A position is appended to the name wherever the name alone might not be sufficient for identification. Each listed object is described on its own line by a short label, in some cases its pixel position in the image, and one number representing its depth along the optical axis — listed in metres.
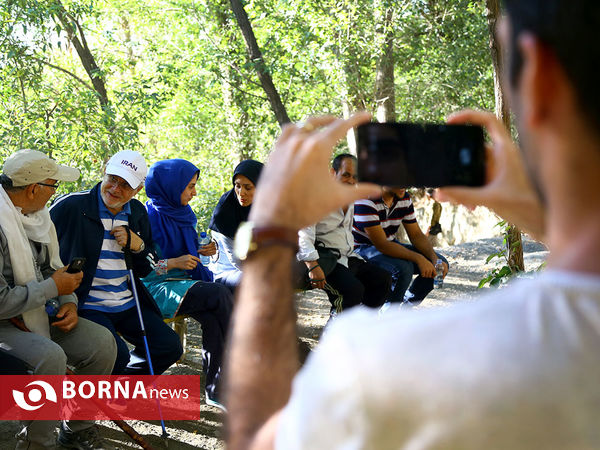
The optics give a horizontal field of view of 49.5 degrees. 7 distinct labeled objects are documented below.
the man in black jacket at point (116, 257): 4.21
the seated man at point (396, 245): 5.74
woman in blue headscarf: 4.50
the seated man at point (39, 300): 3.41
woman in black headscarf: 5.11
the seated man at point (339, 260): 5.20
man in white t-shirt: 0.65
